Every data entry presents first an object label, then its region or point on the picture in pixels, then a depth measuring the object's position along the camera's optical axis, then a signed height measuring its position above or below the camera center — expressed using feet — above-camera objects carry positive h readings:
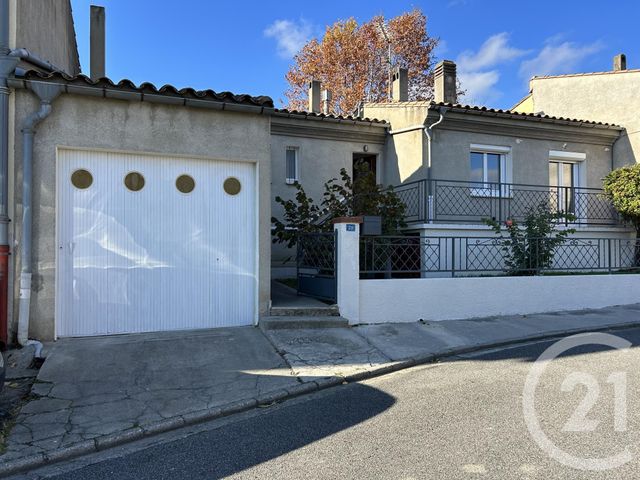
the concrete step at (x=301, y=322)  23.26 -4.05
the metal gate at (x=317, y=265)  26.18 -1.41
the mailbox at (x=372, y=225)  26.03 +0.87
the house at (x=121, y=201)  20.21 +1.87
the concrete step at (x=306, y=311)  24.17 -3.63
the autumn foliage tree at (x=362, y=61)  78.12 +30.34
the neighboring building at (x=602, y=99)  43.50 +14.08
